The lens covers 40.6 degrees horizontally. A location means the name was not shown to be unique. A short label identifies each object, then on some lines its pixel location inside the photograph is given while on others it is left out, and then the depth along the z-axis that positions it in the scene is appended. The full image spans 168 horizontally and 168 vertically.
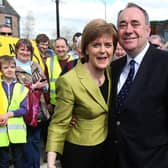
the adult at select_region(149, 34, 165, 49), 3.88
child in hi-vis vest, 2.69
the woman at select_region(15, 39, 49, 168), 2.96
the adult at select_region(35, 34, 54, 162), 3.31
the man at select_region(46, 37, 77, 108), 3.36
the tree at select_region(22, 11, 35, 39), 24.16
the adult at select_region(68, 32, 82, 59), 3.71
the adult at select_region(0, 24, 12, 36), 3.72
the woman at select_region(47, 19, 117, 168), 1.46
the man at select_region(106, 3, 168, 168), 1.34
